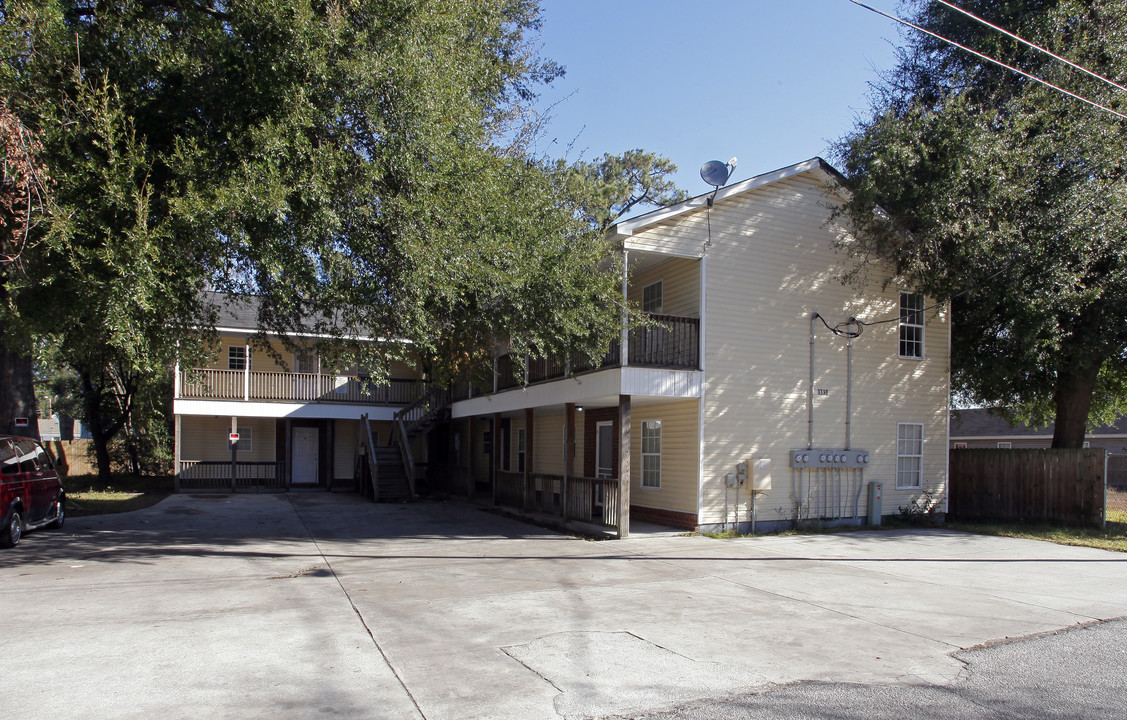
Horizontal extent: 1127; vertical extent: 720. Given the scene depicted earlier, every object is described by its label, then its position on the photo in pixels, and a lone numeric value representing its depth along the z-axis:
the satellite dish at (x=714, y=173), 15.36
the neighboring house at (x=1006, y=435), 35.25
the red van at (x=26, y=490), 12.66
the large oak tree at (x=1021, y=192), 15.11
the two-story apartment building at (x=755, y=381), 15.23
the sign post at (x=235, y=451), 25.75
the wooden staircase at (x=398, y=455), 23.69
